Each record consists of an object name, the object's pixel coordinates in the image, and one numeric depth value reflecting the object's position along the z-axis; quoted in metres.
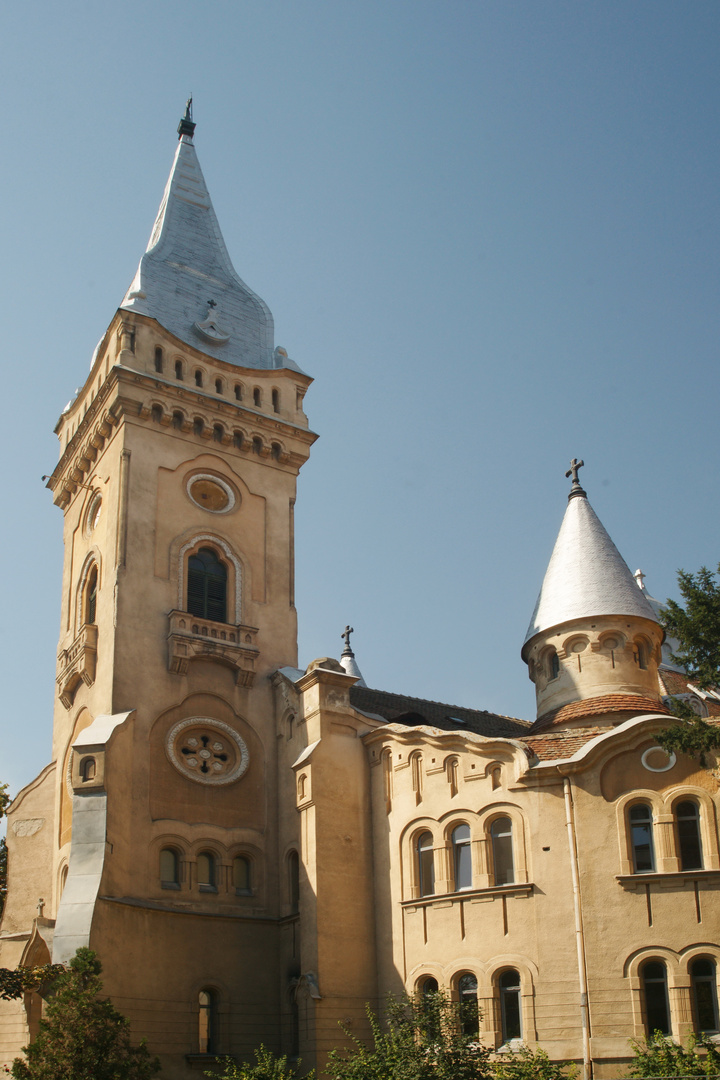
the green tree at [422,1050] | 23.62
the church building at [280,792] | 27.58
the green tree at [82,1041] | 24.47
